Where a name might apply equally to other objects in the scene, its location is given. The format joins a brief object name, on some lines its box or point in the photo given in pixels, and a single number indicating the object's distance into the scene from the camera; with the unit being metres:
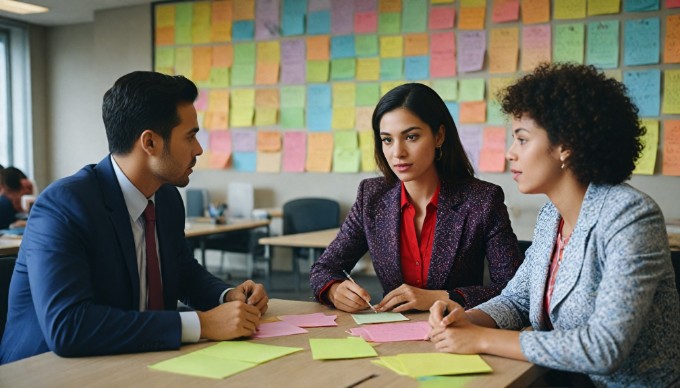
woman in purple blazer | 2.11
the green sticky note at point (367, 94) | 6.01
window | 7.85
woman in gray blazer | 1.33
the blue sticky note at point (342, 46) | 6.12
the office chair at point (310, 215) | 6.00
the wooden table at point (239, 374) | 1.27
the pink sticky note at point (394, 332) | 1.61
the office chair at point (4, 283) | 1.85
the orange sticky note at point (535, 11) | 5.27
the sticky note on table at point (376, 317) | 1.78
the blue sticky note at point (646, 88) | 4.92
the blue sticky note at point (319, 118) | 6.27
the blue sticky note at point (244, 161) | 6.70
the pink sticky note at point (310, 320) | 1.74
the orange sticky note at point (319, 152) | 6.27
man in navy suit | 1.47
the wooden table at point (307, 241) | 4.38
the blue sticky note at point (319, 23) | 6.21
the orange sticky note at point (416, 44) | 5.74
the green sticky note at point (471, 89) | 5.53
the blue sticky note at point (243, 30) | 6.63
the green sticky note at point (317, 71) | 6.25
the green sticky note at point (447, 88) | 5.61
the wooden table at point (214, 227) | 5.01
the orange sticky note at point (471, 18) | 5.51
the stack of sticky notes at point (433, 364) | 1.35
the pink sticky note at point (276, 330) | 1.64
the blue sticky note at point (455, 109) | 5.62
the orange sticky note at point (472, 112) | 5.53
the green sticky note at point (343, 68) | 6.11
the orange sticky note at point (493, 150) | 5.46
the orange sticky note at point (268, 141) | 6.56
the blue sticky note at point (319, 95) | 6.27
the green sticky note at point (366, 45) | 5.99
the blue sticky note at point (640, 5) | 4.90
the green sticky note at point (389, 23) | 5.87
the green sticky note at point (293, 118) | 6.41
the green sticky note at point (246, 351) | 1.43
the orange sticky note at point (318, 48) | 6.24
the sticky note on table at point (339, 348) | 1.45
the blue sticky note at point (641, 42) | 4.92
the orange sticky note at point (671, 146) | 4.88
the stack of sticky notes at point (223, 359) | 1.34
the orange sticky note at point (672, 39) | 4.86
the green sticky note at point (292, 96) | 6.41
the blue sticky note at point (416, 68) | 5.74
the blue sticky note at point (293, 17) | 6.34
